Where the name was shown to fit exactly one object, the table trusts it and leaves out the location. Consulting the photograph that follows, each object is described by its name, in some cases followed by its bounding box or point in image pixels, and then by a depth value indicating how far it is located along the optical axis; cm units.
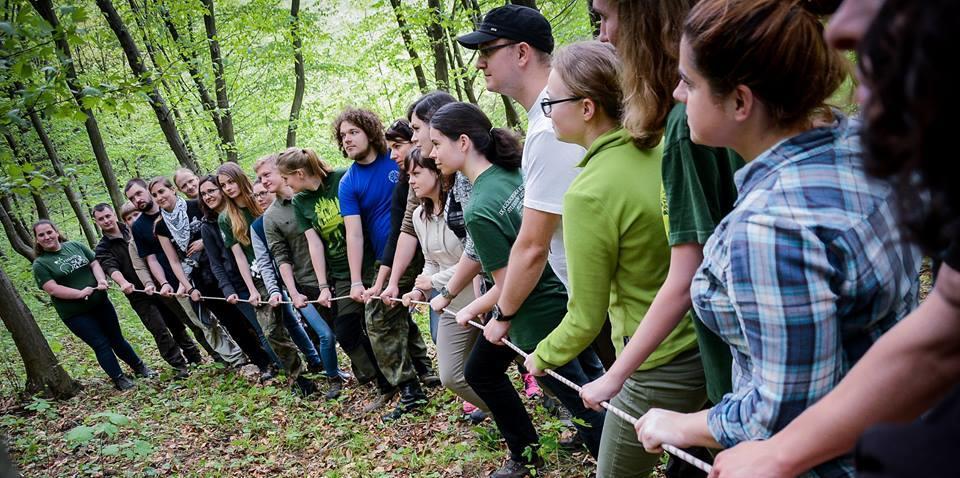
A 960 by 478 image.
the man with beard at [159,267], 829
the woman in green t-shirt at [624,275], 227
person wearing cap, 298
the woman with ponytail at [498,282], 341
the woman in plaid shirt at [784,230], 125
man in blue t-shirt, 575
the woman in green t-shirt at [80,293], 859
